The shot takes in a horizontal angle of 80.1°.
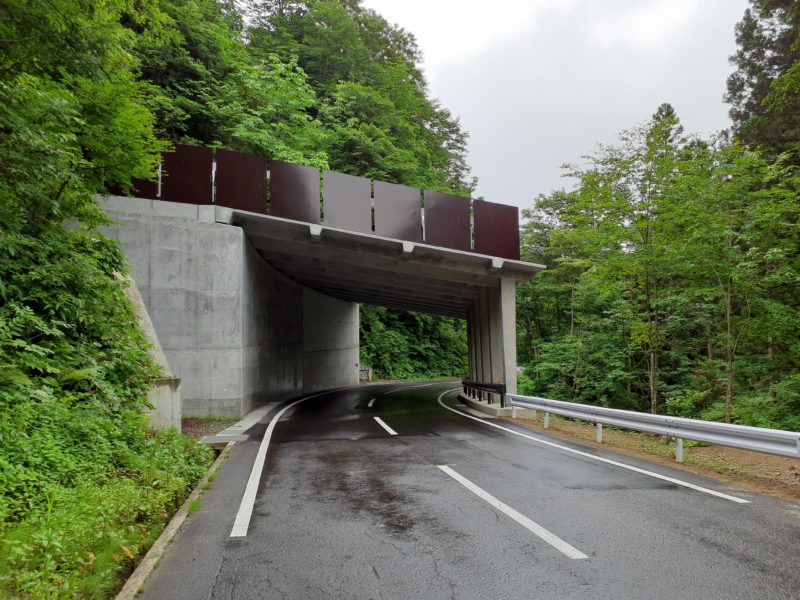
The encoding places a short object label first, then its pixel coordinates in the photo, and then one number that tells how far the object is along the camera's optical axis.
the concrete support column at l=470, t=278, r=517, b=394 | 16.70
